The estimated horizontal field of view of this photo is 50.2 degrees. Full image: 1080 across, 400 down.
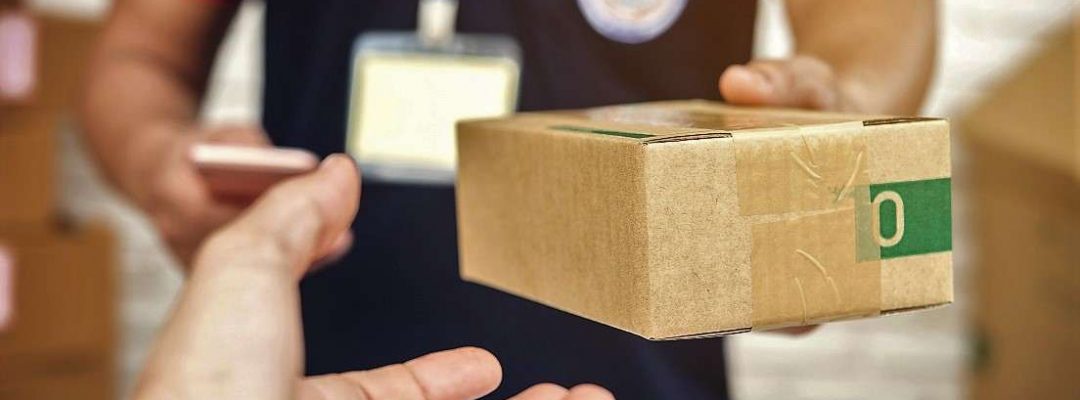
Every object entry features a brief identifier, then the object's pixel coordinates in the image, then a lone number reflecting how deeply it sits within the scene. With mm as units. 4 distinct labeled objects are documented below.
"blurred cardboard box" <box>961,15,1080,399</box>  1581
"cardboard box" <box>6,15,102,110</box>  1966
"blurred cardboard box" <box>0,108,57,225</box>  1875
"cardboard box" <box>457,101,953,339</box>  466
